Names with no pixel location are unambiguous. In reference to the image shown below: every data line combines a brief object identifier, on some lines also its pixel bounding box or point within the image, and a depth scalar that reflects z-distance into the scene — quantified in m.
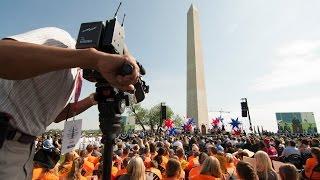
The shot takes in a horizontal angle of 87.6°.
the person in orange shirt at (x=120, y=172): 3.53
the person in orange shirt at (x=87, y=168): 4.05
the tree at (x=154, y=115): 48.61
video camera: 0.82
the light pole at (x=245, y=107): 18.26
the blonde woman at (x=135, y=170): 2.94
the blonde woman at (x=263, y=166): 3.22
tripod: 0.87
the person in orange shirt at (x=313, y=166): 3.95
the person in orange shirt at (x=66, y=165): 3.64
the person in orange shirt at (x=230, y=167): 3.68
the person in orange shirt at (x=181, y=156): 4.81
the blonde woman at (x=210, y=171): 3.11
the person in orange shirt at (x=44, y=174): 2.77
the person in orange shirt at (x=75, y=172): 2.94
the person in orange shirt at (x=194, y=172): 3.45
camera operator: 0.67
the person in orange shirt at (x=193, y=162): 4.64
